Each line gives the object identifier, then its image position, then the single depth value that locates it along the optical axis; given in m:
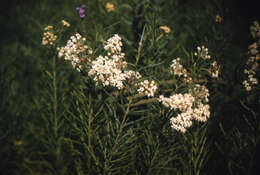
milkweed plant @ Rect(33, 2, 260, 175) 0.70
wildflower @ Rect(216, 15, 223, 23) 0.78
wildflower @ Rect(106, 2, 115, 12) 0.86
